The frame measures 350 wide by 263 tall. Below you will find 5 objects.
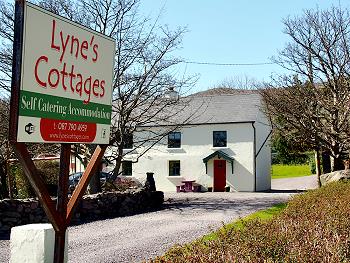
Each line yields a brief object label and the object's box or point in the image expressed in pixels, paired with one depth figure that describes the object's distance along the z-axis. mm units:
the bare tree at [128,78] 18984
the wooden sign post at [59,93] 3248
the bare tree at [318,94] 21141
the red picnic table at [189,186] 32406
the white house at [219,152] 32062
